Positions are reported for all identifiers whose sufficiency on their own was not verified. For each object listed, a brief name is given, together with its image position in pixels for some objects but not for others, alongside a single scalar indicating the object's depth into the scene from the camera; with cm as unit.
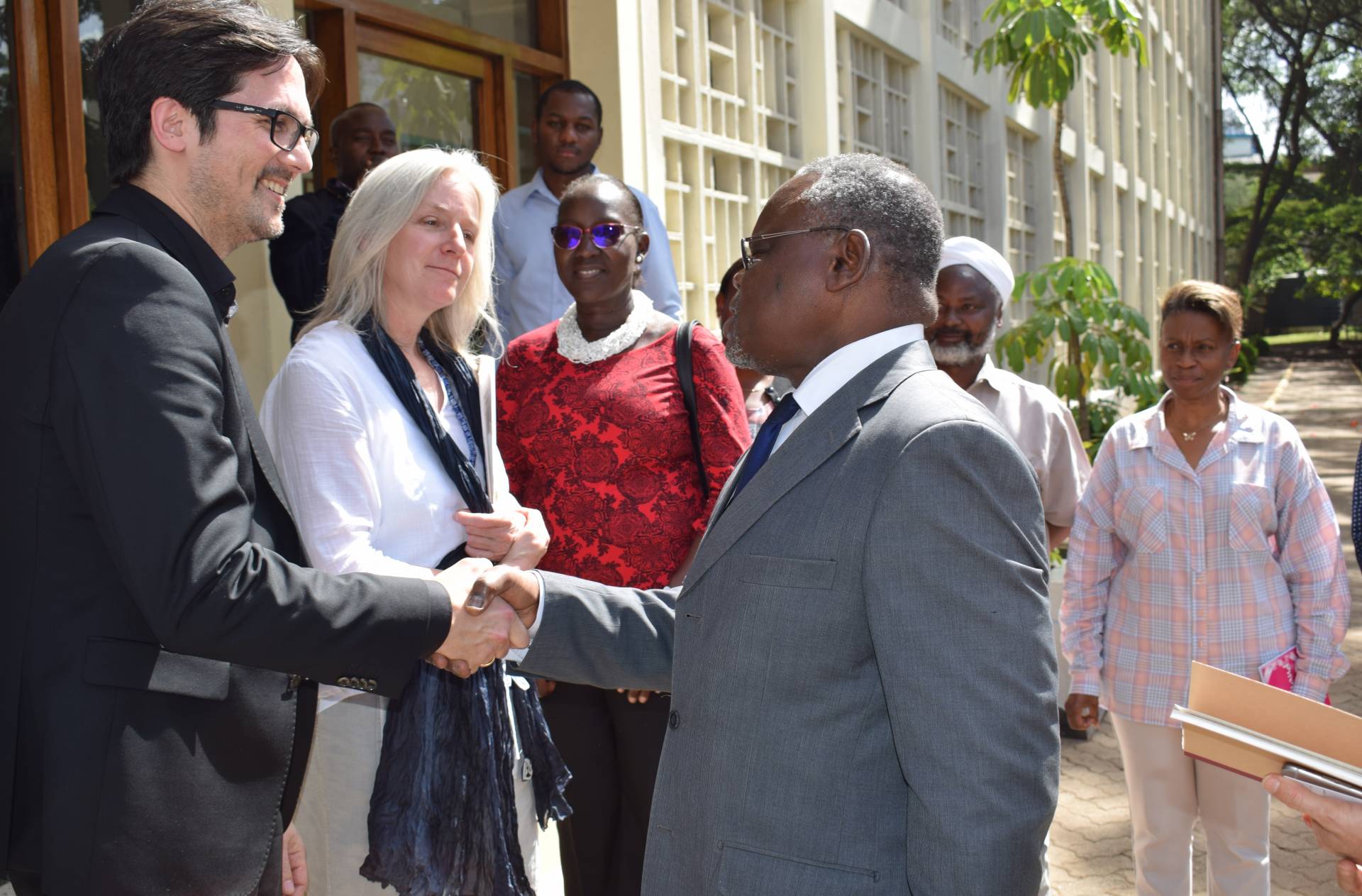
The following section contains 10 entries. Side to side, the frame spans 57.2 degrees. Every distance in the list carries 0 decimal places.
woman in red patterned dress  339
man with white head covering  411
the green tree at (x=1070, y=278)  756
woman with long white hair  266
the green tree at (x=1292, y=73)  3656
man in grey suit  171
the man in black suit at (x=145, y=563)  183
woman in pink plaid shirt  354
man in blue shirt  474
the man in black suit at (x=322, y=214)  417
